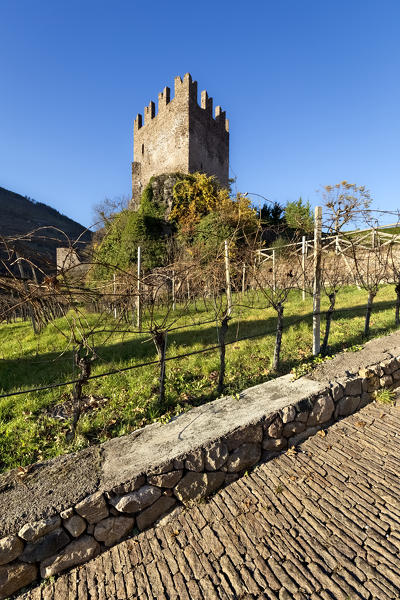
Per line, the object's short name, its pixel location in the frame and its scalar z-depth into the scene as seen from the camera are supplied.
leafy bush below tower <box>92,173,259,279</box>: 15.77
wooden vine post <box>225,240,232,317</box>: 5.44
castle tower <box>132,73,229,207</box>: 22.11
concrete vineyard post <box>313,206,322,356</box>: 4.49
